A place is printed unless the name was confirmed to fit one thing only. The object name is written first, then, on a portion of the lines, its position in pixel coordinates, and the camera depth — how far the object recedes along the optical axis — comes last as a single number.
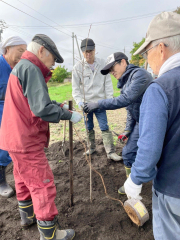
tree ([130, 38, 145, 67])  34.31
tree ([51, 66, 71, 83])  40.02
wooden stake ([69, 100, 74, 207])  2.30
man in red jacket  1.65
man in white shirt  3.73
